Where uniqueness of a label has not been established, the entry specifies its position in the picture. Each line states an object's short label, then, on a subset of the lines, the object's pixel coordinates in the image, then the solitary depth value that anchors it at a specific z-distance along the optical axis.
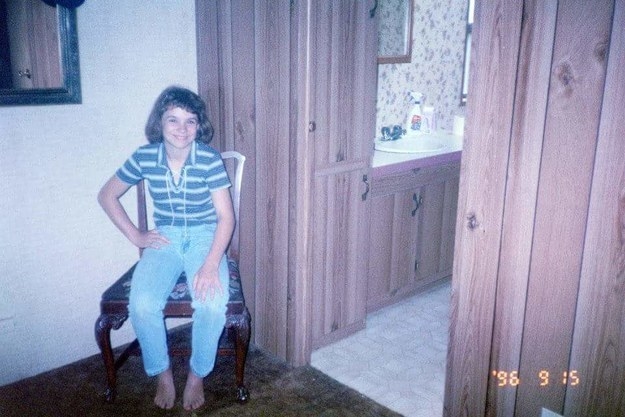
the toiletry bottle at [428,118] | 3.77
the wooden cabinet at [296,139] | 2.31
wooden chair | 2.18
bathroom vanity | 2.99
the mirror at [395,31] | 3.46
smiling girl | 2.16
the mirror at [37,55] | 2.12
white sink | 3.26
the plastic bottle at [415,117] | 3.71
